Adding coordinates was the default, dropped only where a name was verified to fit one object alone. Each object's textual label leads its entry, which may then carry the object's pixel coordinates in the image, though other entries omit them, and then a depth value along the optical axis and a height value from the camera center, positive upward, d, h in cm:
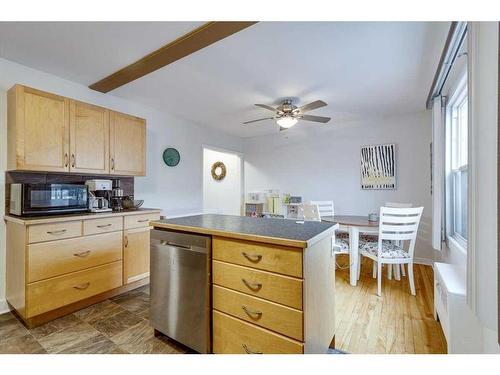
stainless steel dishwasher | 143 -63
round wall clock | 365 +51
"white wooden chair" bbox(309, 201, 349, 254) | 295 -65
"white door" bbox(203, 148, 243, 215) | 580 +6
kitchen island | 116 -53
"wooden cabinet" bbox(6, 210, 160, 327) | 187 -65
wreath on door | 597 +47
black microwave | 200 -9
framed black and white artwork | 383 +38
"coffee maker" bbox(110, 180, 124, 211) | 284 -11
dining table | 277 -58
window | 235 +28
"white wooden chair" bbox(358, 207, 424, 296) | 254 -46
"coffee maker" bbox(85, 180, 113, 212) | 251 -6
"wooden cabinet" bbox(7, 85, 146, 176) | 201 +52
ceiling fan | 289 +93
